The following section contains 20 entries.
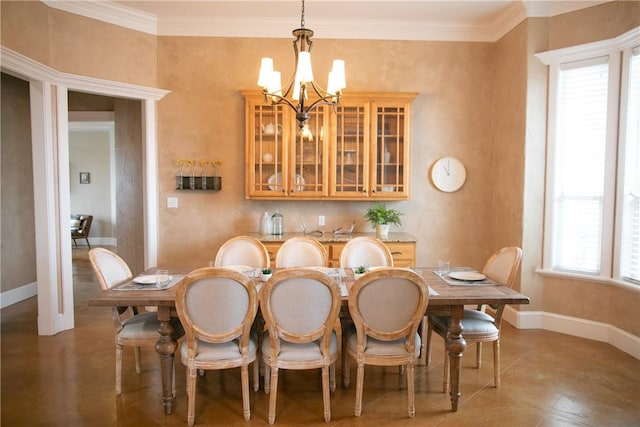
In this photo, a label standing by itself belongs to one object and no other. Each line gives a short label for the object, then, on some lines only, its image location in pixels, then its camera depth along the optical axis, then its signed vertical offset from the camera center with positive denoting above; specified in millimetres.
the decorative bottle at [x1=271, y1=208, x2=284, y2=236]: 4594 -363
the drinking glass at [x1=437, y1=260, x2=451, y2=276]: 3021 -546
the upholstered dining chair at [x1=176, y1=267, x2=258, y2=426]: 2342 -737
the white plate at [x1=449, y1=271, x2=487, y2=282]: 2946 -596
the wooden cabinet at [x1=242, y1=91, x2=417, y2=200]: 4430 +426
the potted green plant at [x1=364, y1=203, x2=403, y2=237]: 4438 -282
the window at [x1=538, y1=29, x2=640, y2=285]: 3566 +293
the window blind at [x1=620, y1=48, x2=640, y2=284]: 3506 +93
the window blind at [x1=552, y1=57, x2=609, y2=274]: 3801 +258
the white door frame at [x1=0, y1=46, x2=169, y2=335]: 3857 +9
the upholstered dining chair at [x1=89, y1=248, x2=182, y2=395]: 2744 -891
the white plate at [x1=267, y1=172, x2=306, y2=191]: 4484 +92
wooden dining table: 2480 -678
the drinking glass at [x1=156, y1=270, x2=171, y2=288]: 2732 -599
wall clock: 4773 +214
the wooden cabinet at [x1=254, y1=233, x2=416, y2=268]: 4305 -586
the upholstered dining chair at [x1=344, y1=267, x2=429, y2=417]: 2396 -733
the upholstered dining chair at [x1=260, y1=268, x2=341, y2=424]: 2346 -739
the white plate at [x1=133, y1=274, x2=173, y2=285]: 2766 -603
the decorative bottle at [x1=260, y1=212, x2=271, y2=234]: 4648 -357
